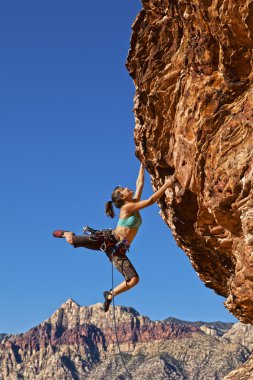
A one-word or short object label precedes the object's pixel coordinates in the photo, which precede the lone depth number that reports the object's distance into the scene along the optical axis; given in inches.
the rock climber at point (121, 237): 521.0
